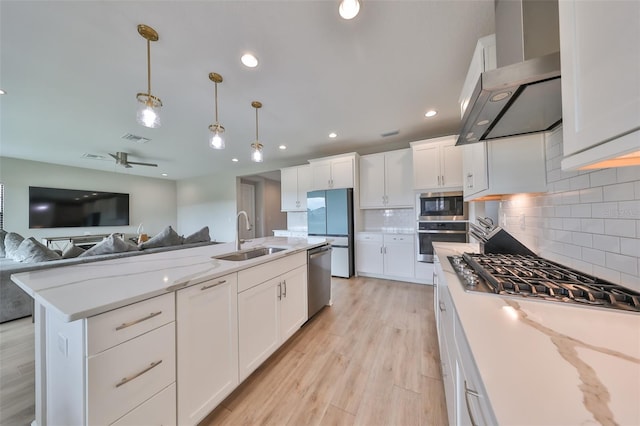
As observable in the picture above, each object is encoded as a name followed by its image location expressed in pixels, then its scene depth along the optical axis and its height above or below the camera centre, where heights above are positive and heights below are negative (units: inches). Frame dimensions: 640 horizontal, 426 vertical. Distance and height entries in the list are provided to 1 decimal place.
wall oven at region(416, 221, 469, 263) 122.7 -13.1
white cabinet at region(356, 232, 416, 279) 137.3 -28.2
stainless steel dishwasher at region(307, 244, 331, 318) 88.3 -28.8
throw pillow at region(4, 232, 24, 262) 109.4 -12.6
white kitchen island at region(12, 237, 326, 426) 31.4 -22.3
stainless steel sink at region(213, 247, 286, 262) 72.9 -14.1
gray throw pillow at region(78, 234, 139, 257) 103.1 -14.6
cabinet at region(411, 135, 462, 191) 123.6 +29.8
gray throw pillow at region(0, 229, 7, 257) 129.3 -17.6
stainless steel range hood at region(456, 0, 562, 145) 34.4 +22.0
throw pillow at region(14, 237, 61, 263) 93.7 -15.0
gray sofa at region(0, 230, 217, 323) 87.8 -28.7
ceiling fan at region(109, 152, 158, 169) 164.4 +48.0
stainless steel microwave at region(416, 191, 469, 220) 123.6 +4.1
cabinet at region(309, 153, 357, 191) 154.8 +33.0
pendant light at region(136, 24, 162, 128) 58.2 +31.7
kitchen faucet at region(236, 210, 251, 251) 79.4 -8.7
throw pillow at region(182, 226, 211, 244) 139.2 -14.0
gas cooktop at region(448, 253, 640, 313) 29.6 -12.3
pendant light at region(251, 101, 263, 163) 90.3 +28.8
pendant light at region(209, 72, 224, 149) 76.7 +31.7
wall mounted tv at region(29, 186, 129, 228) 188.4 +11.6
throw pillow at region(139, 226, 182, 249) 120.4 -13.8
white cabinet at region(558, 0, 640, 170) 18.5 +13.3
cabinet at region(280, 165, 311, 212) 177.6 +24.6
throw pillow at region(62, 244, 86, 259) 99.5 -15.9
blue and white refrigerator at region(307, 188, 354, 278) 151.4 -7.0
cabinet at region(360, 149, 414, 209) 141.9 +24.2
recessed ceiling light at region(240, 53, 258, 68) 68.8 +53.0
